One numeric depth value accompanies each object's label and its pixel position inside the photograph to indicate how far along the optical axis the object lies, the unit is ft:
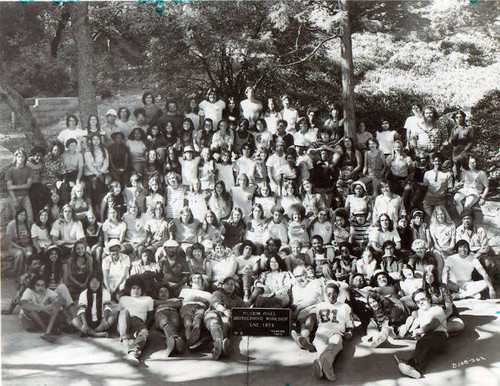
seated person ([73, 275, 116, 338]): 19.13
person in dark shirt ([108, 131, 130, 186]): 21.11
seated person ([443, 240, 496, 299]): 19.93
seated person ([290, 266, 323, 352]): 18.80
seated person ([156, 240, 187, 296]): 19.94
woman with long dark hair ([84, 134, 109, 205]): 20.92
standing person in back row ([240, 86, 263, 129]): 21.13
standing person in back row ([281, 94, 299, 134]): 21.18
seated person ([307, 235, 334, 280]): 20.22
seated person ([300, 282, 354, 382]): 17.79
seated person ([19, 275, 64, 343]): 19.17
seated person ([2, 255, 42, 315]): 19.44
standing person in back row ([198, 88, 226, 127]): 21.26
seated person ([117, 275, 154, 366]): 18.42
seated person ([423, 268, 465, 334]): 18.78
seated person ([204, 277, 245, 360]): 18.30
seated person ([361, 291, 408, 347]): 18.78
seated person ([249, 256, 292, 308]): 19.44
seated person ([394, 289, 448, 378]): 17.78
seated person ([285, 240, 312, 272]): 20.15
